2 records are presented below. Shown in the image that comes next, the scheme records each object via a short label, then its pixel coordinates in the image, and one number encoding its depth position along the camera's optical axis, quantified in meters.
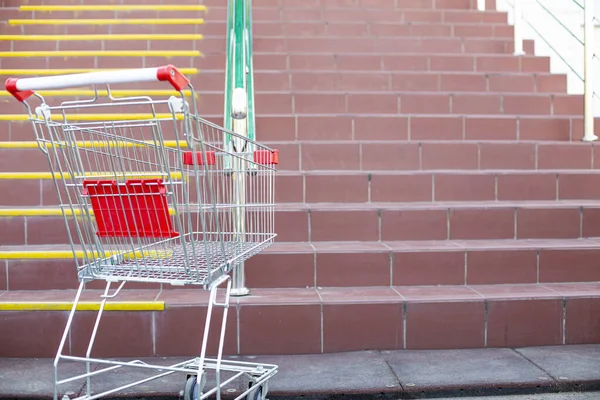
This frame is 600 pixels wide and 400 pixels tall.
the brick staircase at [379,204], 3.06
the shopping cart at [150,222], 1.93
